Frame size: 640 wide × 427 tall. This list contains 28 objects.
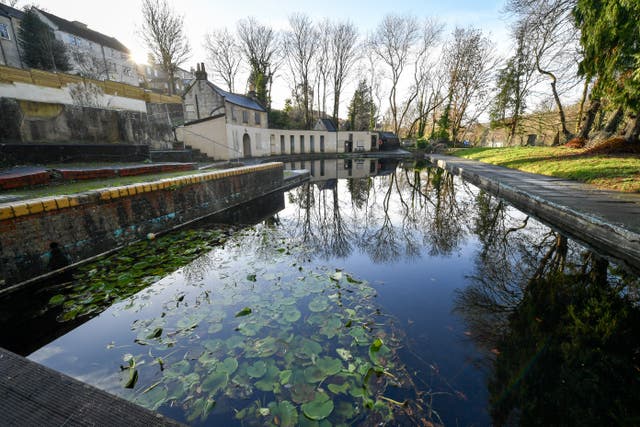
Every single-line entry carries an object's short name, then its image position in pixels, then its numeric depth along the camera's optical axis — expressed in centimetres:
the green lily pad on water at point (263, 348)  219
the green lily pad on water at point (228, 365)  202
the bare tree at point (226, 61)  3499
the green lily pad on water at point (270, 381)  188
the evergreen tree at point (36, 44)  2120
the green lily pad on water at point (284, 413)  164
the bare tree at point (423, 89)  3491
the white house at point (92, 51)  2725
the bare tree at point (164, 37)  2630
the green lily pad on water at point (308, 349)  218
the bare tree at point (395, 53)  3503
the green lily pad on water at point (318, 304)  281
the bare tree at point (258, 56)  3338
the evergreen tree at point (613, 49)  777
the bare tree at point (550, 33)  1300
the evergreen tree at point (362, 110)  4059
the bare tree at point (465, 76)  2892
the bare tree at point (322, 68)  3472
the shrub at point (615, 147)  1030
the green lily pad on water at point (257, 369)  198
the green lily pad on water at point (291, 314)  264
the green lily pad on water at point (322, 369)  196
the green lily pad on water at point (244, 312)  273
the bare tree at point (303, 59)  3375
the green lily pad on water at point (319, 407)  165
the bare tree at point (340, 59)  3456
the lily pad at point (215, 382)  188
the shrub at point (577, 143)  1365
